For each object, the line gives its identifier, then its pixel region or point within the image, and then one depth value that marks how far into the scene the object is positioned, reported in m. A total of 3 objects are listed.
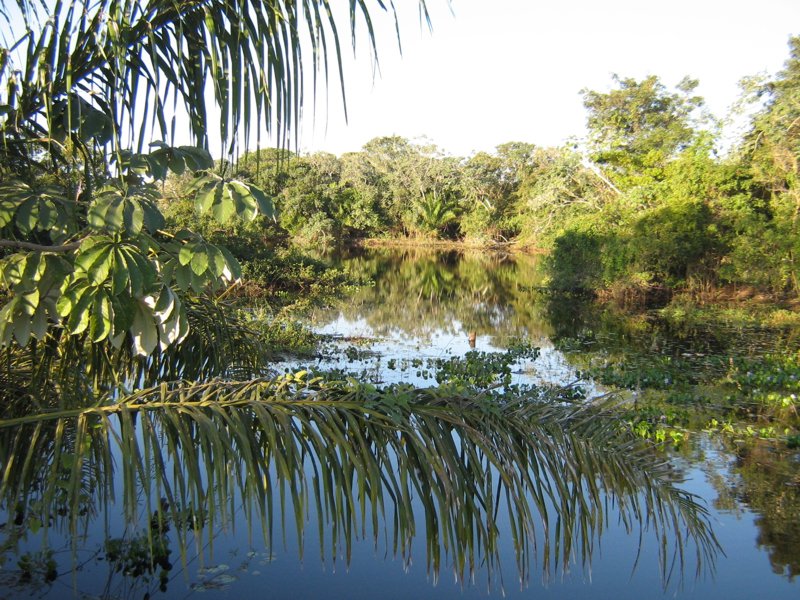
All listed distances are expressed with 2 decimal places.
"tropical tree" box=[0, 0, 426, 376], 1.90
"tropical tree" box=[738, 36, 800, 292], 15.13
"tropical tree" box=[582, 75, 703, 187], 22.02
